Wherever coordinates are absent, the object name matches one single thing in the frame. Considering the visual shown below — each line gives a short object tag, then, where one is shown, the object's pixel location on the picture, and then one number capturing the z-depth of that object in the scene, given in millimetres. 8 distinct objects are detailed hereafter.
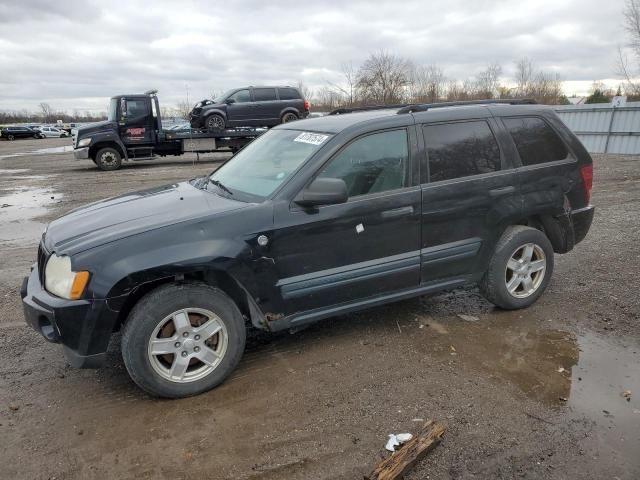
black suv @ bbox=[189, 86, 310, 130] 18155
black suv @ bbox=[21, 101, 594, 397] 3016
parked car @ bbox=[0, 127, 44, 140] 48719
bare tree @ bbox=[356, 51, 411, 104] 43612
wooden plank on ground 2434
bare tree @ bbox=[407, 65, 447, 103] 43906
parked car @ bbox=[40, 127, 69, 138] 54541
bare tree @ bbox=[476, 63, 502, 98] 44412
